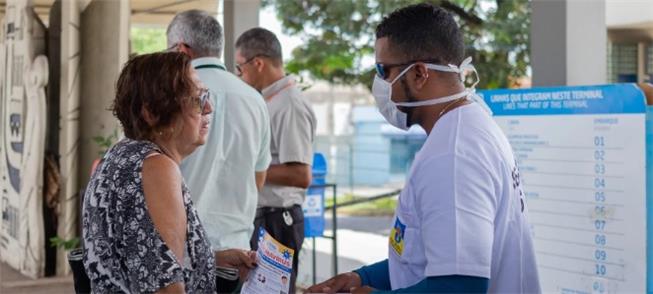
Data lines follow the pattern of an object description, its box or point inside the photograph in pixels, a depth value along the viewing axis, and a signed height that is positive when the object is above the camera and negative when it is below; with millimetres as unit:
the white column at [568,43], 3496 +443
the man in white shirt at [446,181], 1776 -56
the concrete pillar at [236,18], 6145 +938
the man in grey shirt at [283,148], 4270 +28
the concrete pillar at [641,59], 14986 +1634
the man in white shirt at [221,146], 3229 +29
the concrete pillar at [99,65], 7480 +752
